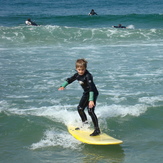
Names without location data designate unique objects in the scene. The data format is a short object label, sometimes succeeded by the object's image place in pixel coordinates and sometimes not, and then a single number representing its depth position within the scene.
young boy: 11.80
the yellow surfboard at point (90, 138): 11.85
